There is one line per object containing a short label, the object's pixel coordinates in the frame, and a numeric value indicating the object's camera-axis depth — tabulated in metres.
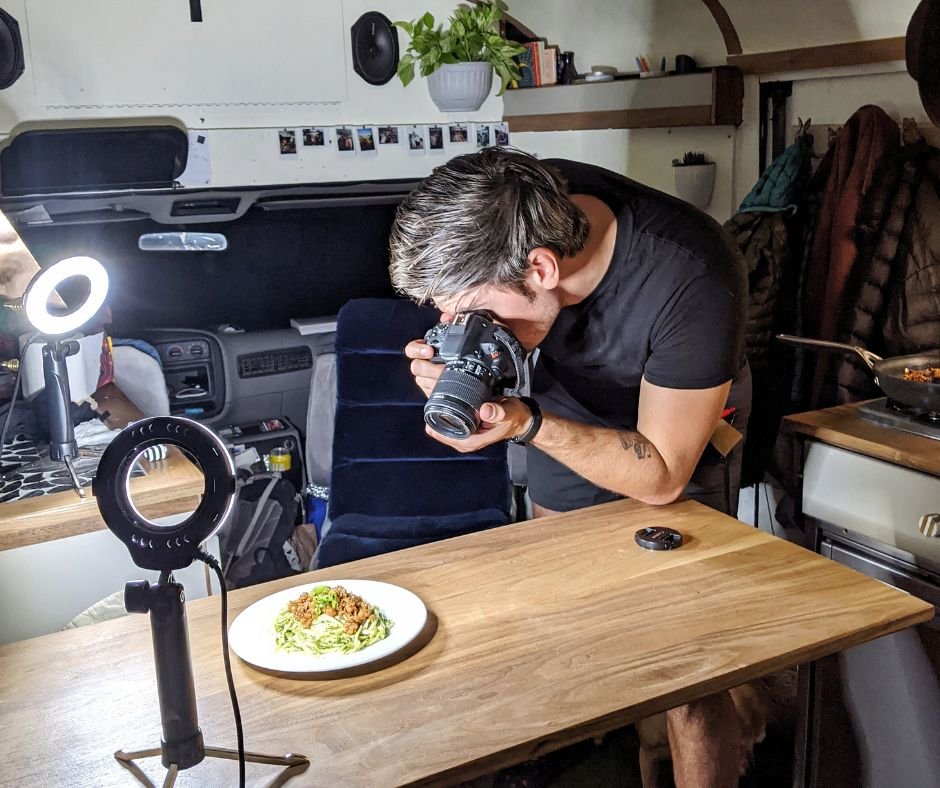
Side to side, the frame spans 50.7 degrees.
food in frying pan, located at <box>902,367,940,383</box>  2.10
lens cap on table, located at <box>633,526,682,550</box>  1.57
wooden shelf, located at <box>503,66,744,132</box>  2.90
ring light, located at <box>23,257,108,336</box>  1.83
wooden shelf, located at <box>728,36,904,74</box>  2.51
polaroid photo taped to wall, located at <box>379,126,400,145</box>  3.53
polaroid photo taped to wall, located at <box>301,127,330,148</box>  3.38
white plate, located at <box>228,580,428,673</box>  1.25
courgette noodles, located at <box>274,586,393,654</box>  1.29
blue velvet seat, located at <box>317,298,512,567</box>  2.40
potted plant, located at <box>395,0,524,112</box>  3.37
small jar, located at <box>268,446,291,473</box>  3.15
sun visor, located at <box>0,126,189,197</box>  2.88
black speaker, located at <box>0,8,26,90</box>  2.79
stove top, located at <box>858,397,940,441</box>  2.03
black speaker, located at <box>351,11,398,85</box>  3.41
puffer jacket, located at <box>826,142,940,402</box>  2.35
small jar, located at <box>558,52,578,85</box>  3.51
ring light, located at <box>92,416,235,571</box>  1.02
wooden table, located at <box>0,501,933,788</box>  1.12
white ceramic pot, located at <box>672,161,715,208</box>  3.06
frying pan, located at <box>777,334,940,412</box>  2.01
